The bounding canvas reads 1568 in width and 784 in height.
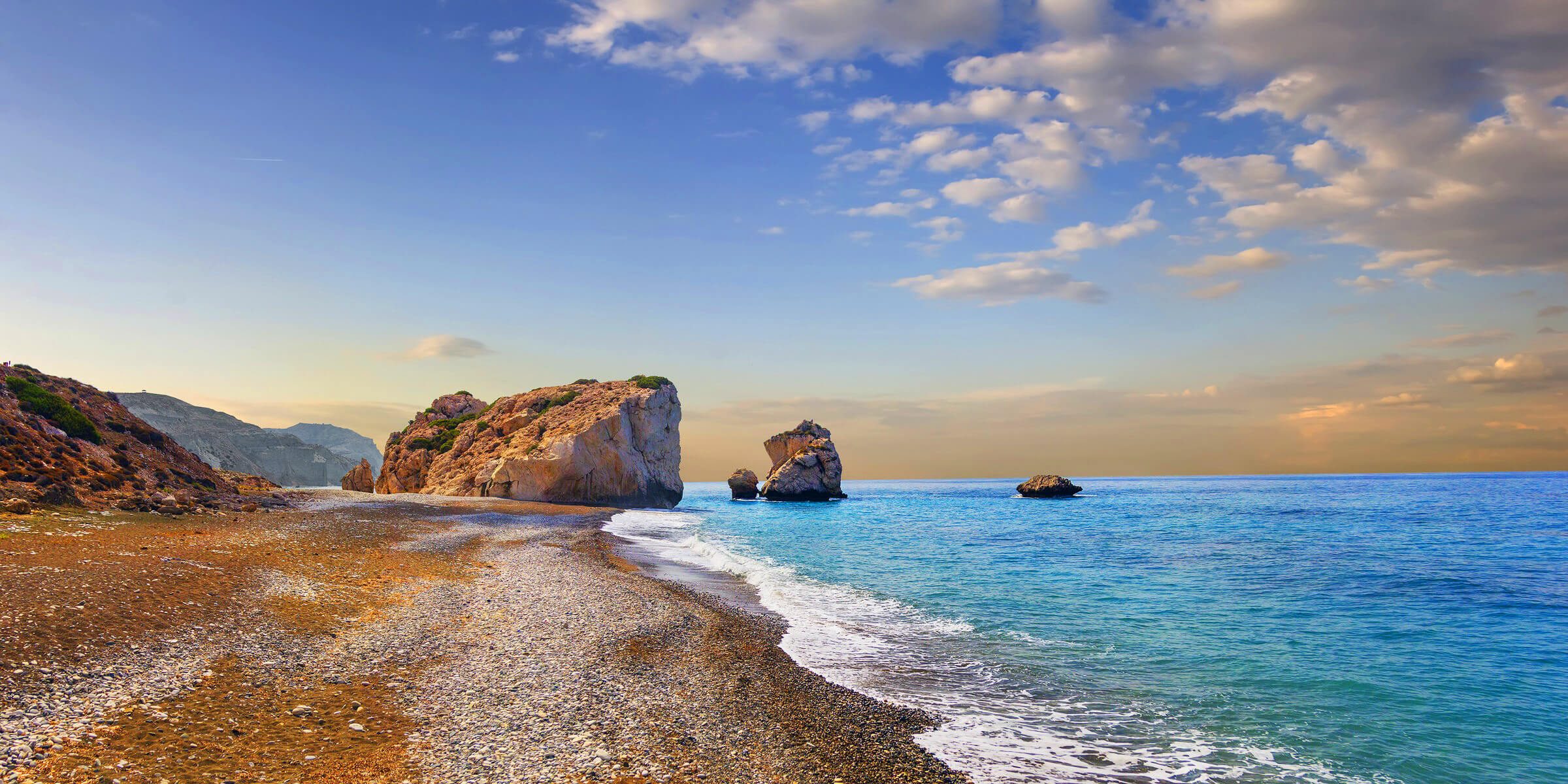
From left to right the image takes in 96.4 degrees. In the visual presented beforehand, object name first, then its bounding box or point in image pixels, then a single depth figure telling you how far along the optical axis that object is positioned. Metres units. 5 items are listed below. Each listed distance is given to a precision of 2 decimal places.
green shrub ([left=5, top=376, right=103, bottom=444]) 32.81
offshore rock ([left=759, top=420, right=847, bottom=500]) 104.69
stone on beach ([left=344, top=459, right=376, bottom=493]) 91.60
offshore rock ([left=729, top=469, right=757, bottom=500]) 120.00
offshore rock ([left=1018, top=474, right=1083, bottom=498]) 108.31
